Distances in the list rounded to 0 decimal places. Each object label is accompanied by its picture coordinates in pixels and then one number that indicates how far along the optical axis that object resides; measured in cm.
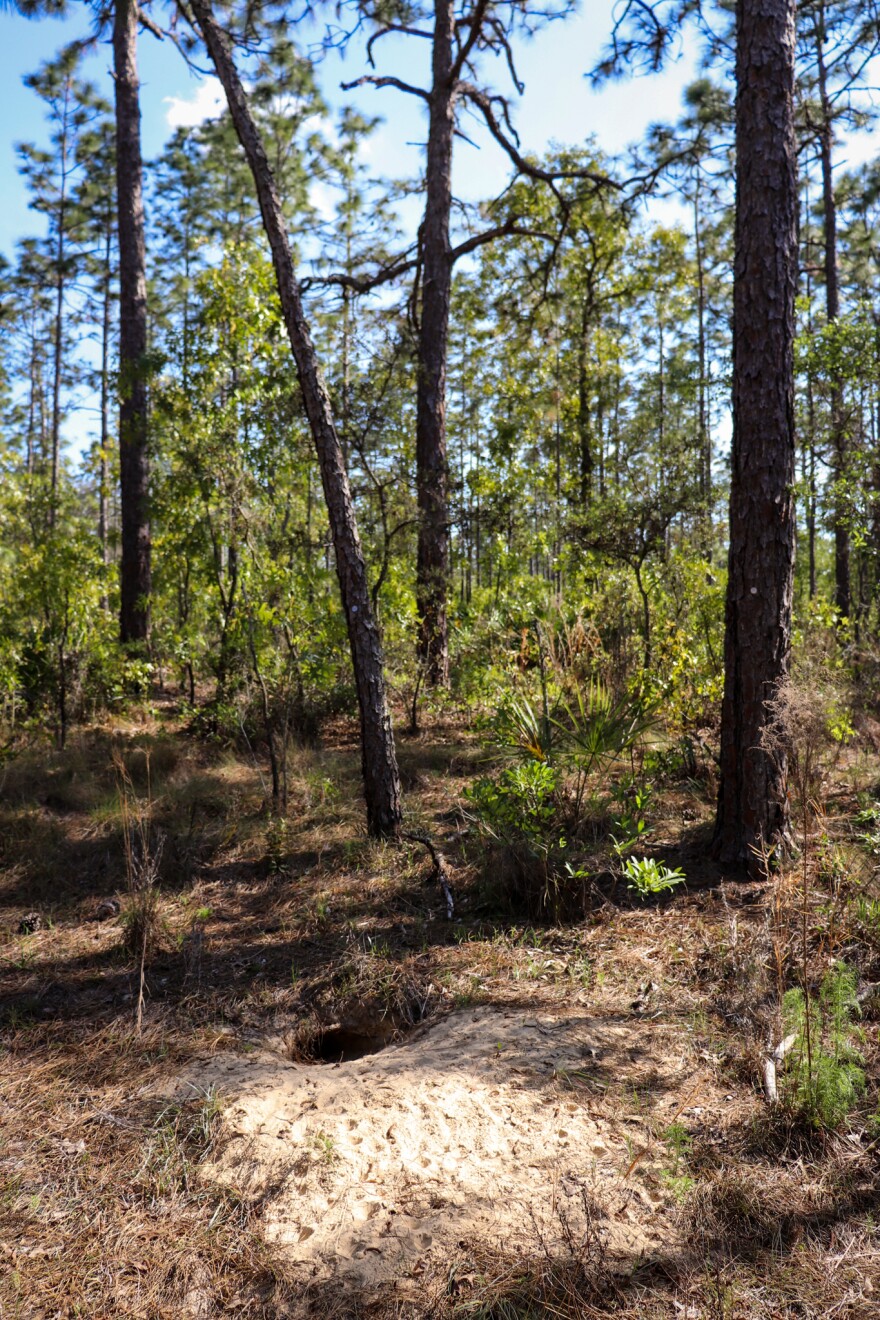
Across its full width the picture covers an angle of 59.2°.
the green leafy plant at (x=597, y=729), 471
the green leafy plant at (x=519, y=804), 445
